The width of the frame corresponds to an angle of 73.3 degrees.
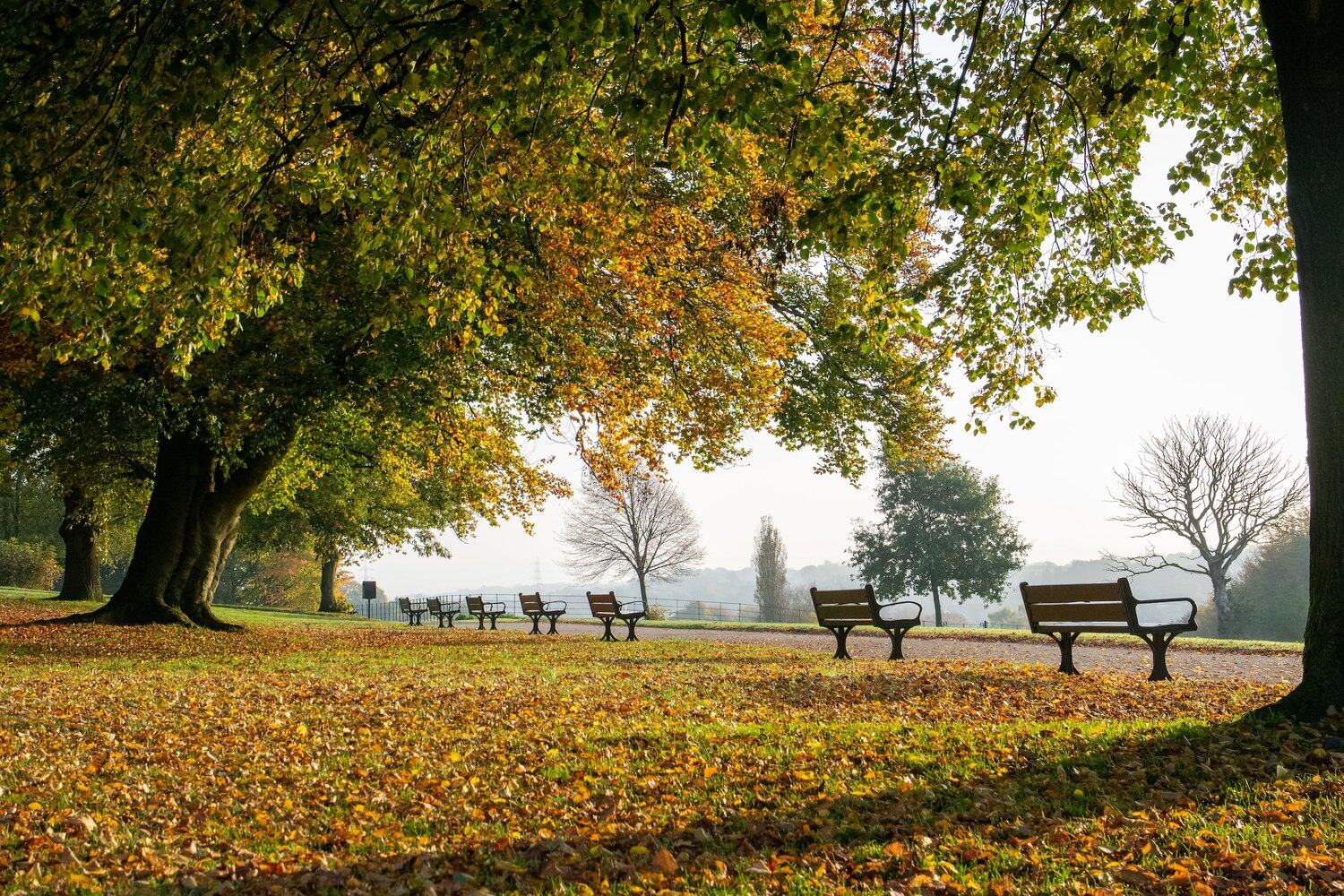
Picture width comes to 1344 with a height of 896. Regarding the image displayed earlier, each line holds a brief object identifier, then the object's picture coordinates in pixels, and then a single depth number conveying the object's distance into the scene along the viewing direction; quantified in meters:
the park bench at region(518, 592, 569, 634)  24.03
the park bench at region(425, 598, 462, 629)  28.27
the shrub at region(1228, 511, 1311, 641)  41.91
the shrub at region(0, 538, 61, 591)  40.38
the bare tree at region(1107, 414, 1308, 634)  34.88
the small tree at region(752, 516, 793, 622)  56.62
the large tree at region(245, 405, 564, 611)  17.05
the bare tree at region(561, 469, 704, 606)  50.06
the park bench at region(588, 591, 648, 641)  20.09
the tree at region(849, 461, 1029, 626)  46.44
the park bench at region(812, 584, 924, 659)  13.92
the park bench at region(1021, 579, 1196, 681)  10.49
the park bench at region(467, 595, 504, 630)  26.22
